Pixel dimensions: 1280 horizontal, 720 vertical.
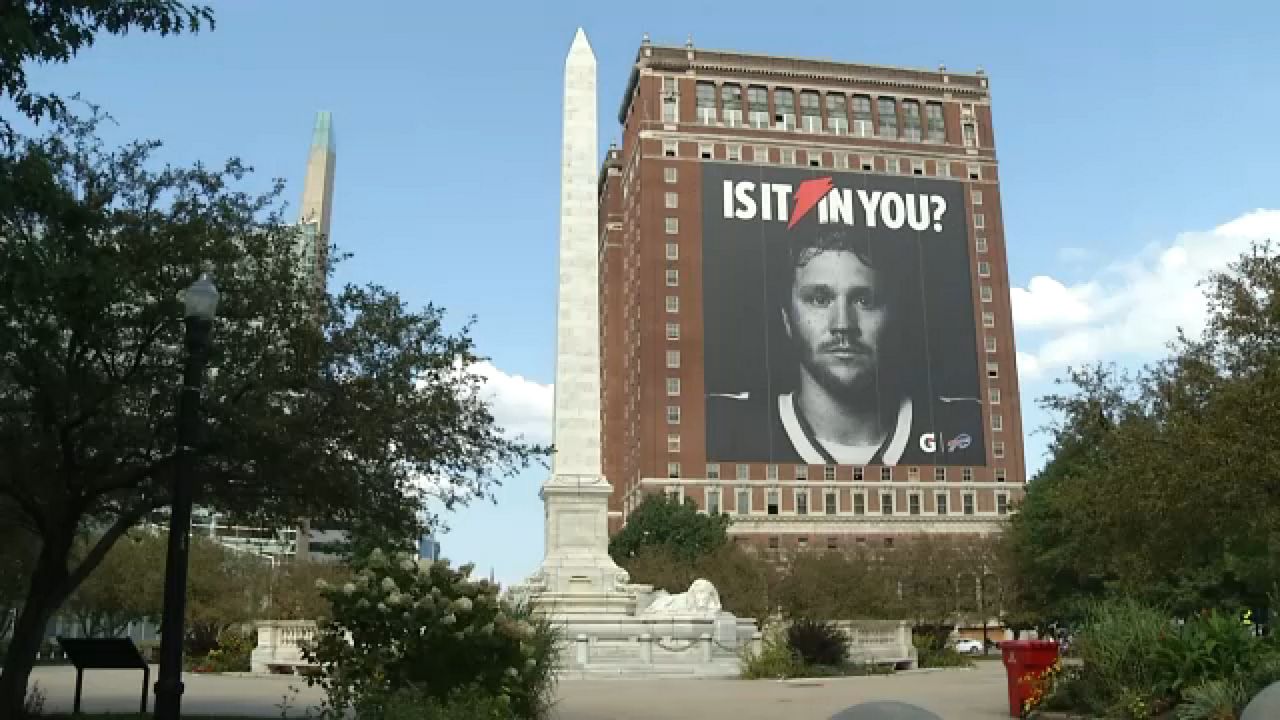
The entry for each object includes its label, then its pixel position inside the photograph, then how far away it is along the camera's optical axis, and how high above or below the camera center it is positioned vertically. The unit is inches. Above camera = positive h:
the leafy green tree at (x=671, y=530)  3462.1 +261.0
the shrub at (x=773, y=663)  1289.4 -49.9
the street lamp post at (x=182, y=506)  427.8 +44.3
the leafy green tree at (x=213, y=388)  645.9 +133.6
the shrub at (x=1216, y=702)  545.3 -41.3
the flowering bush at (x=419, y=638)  614.5 -9.1
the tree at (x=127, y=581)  2375.7 +84.8
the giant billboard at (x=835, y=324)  4217.5 +1065.2
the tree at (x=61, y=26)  479.8 +255.7
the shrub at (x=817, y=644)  1359.5 -30.9
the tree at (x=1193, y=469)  888.9 +123.6
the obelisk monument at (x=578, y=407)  1544.8 +290.8
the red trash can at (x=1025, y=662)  748.6 -29.9
